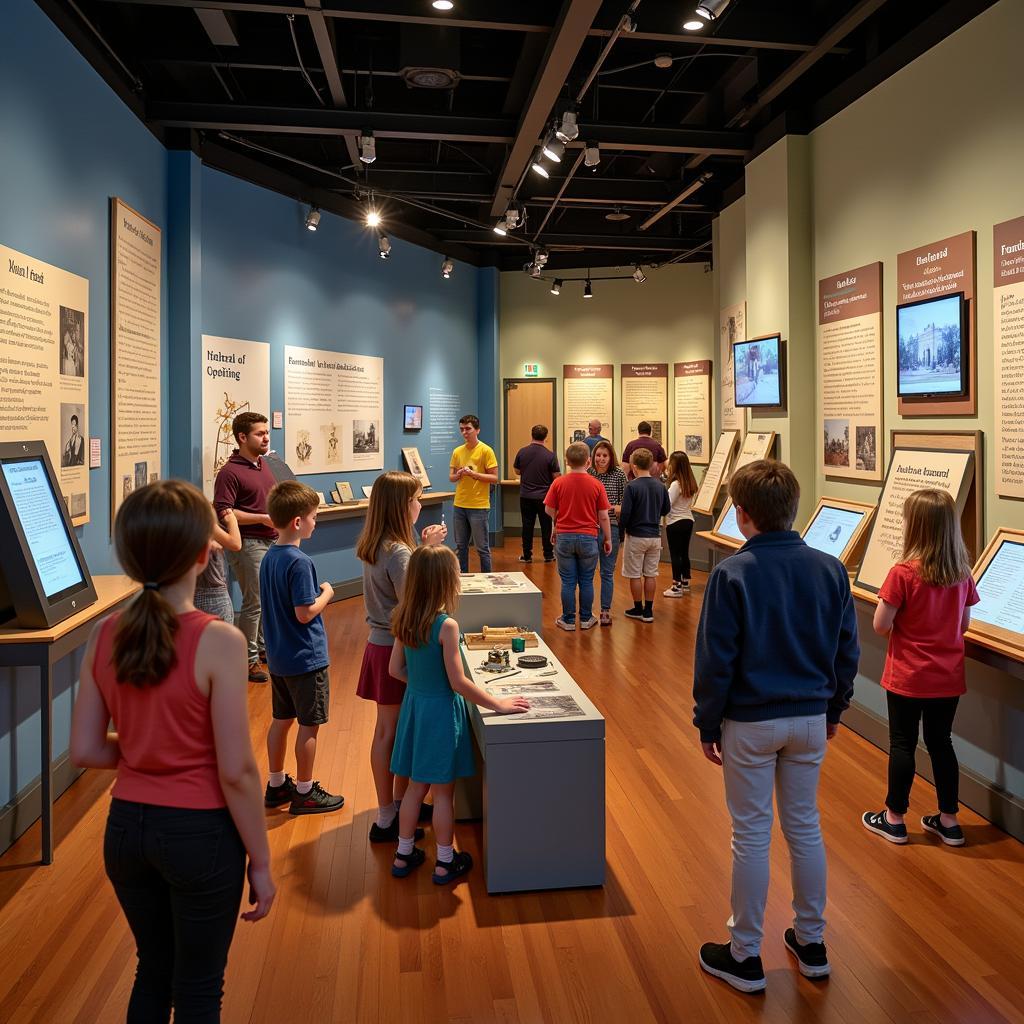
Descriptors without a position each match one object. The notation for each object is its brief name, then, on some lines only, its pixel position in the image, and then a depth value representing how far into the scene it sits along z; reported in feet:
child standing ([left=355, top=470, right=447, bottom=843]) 11.37
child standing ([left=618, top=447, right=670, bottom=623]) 25.07
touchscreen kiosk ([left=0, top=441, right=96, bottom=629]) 10.65
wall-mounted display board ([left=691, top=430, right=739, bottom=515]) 26.05
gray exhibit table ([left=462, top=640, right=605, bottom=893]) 10.16
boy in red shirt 23.54
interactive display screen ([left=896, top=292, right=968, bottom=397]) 14.08
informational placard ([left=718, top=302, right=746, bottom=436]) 26.48
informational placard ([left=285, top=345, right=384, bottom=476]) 27.66
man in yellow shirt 28.99
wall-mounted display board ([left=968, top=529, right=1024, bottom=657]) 11.30
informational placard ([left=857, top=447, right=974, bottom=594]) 14.02
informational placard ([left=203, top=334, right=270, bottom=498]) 23.07
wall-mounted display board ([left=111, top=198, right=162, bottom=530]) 17.38
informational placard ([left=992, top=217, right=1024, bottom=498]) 12.66
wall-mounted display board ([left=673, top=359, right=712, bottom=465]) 40.83
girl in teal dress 9.97
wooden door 42.70
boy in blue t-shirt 11.73
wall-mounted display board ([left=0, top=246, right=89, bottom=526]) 12.46
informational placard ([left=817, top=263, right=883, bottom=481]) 17.26
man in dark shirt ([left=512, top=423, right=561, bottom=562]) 35.53
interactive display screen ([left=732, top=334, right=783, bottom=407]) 20.99
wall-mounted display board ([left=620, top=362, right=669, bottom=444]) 42.52
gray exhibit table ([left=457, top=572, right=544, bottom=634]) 14.66
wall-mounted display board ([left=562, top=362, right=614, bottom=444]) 42.78
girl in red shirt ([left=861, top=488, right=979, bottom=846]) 11.21
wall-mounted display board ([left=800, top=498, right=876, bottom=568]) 16.69
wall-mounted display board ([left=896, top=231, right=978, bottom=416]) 13.96
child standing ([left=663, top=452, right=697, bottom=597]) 28.91
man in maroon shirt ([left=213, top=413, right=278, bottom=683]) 18.56
